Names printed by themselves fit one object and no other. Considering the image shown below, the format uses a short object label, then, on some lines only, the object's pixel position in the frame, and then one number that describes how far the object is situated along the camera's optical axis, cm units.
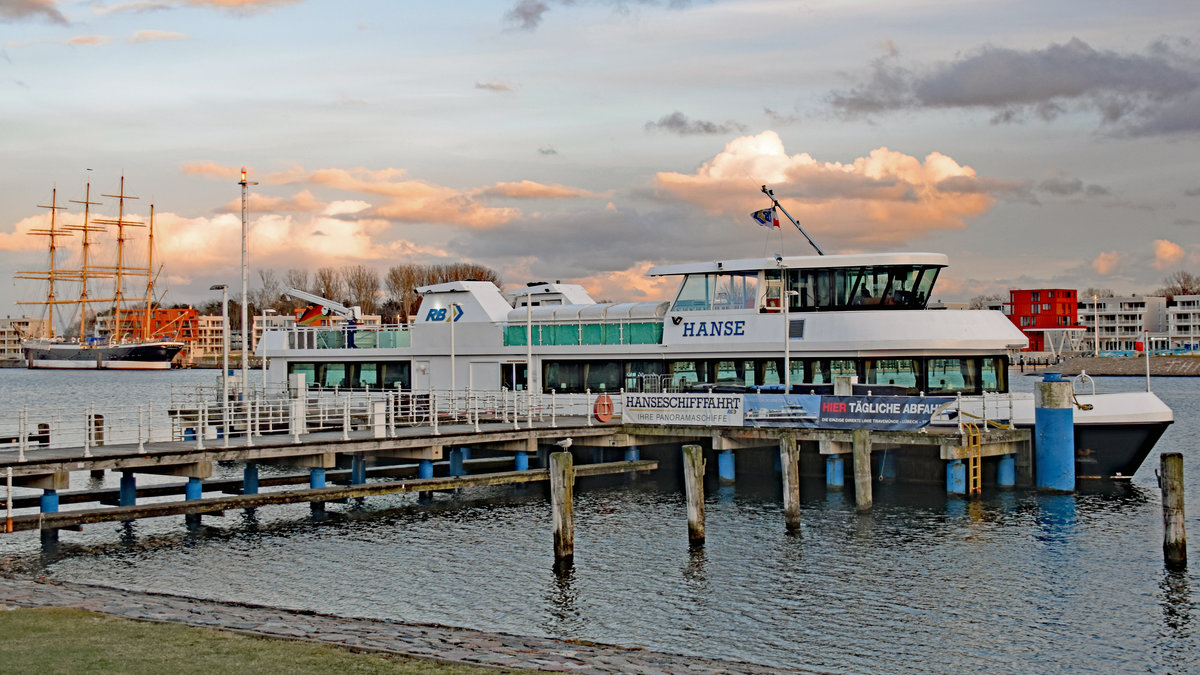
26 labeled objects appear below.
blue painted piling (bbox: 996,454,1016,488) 3319
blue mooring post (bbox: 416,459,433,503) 3359
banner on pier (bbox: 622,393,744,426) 3503
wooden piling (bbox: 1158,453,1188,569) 2447
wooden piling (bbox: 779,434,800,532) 2947
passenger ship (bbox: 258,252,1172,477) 3544
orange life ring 3666
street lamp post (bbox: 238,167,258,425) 4275
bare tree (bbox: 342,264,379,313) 14438
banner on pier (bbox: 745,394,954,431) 3178
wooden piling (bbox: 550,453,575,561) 2550
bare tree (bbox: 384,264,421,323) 13675
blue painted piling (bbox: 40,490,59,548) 2681
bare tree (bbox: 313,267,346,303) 14299
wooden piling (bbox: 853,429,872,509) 3050
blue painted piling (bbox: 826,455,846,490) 3478
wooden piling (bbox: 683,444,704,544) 2730
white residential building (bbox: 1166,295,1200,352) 19489
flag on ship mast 3934
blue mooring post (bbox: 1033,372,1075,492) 3200
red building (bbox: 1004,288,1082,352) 18000
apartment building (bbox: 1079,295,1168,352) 19388
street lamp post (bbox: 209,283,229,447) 4319
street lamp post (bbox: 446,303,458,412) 3984
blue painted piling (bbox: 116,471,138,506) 2895
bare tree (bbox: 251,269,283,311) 16138
